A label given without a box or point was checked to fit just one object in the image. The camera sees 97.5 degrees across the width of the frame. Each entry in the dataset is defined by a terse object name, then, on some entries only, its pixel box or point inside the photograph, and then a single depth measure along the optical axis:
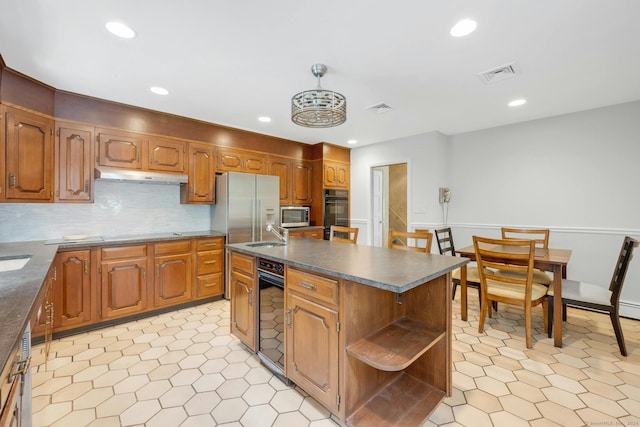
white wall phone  4.43
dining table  2.40
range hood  2.99
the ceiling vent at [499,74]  2.33
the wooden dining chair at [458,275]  2.99
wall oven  4.98
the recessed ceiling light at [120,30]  1.78
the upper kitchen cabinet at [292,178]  4.62
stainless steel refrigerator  3.68
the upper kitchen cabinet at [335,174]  4.98
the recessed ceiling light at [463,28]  1.77
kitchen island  1.52
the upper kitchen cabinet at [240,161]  3.97
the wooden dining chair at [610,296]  2.23
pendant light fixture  1.92
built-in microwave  4.56
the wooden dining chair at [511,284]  2.37
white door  5.54
